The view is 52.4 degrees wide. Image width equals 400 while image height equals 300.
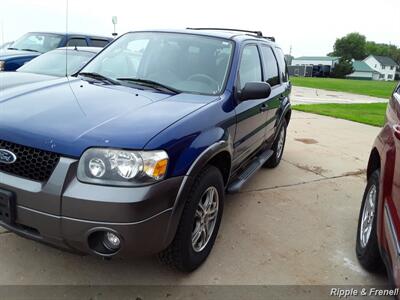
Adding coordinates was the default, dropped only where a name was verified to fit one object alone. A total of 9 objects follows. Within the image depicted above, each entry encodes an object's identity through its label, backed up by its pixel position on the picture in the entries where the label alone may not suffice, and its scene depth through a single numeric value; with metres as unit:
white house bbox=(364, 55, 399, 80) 107.56
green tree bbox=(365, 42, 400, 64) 121.19
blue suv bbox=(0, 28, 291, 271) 2.40
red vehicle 2.47
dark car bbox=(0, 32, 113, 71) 9.73
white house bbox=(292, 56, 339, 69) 93.58
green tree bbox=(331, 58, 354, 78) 82.12
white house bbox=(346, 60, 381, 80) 97.31
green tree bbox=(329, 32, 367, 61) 113.00
